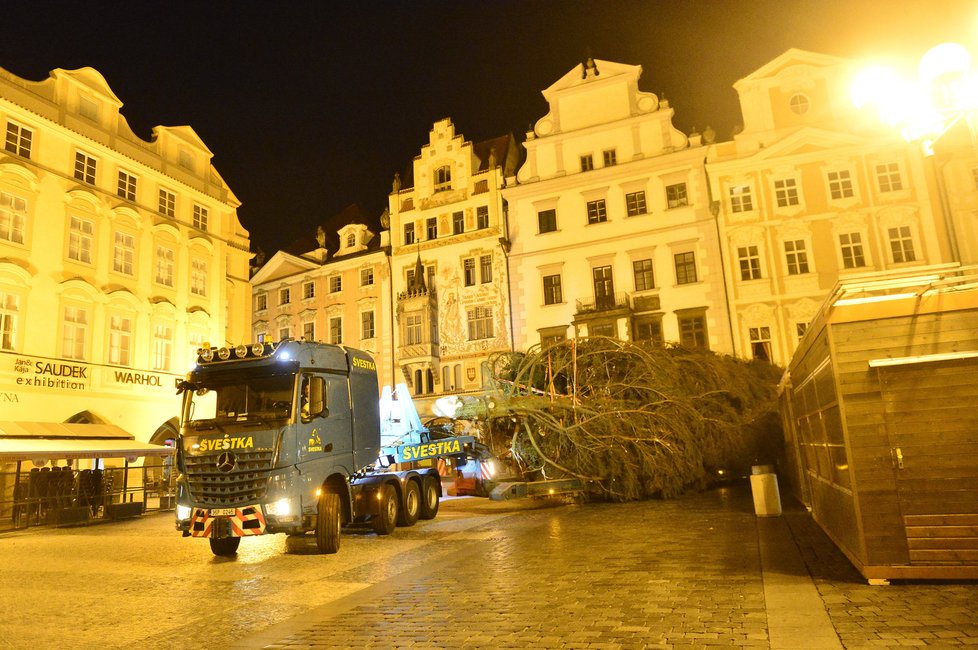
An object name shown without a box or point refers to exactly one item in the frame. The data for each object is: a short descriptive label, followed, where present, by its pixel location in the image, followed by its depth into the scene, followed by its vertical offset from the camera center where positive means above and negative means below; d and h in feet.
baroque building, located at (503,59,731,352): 98.32 +35.03
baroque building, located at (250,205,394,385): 124.16 +34.59
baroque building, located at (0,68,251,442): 72.95 +28.25
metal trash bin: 39.83 -3.78
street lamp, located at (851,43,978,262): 24.34 +12.99
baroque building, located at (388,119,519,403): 112.37 +33.69
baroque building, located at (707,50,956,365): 90.07 +32.71
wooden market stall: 21.66 +0.26
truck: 33.60 +1.18
